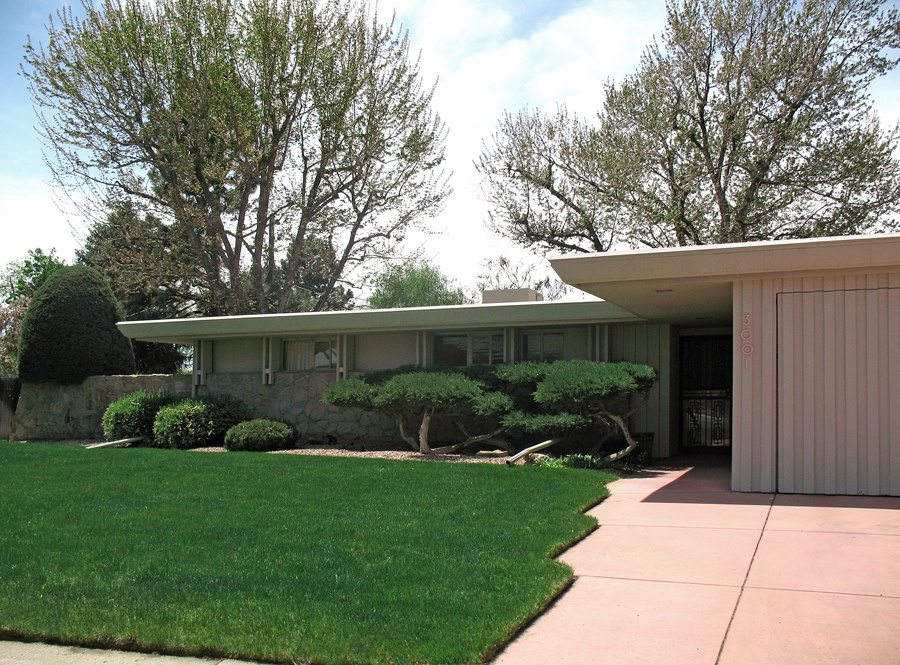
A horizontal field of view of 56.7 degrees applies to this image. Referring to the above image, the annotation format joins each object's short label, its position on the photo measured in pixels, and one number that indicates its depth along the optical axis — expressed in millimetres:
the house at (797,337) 9875
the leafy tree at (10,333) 34312
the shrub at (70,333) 22000
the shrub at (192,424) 18188
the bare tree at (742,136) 22188
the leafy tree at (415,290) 41312
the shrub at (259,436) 17062
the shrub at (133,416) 19375
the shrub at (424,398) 14867
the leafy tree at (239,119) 24828
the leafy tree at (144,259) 27609
